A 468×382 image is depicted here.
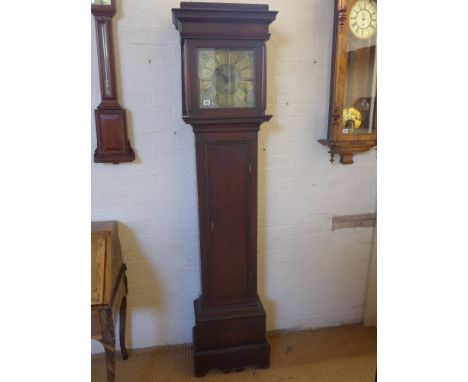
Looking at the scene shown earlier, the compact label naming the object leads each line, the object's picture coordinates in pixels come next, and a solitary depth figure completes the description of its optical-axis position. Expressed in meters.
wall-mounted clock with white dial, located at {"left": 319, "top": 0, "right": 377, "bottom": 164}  1.69
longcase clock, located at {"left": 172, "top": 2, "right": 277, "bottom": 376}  1.48
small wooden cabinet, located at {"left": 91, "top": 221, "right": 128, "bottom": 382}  1.51
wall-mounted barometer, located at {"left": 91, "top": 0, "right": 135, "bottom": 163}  1.56
